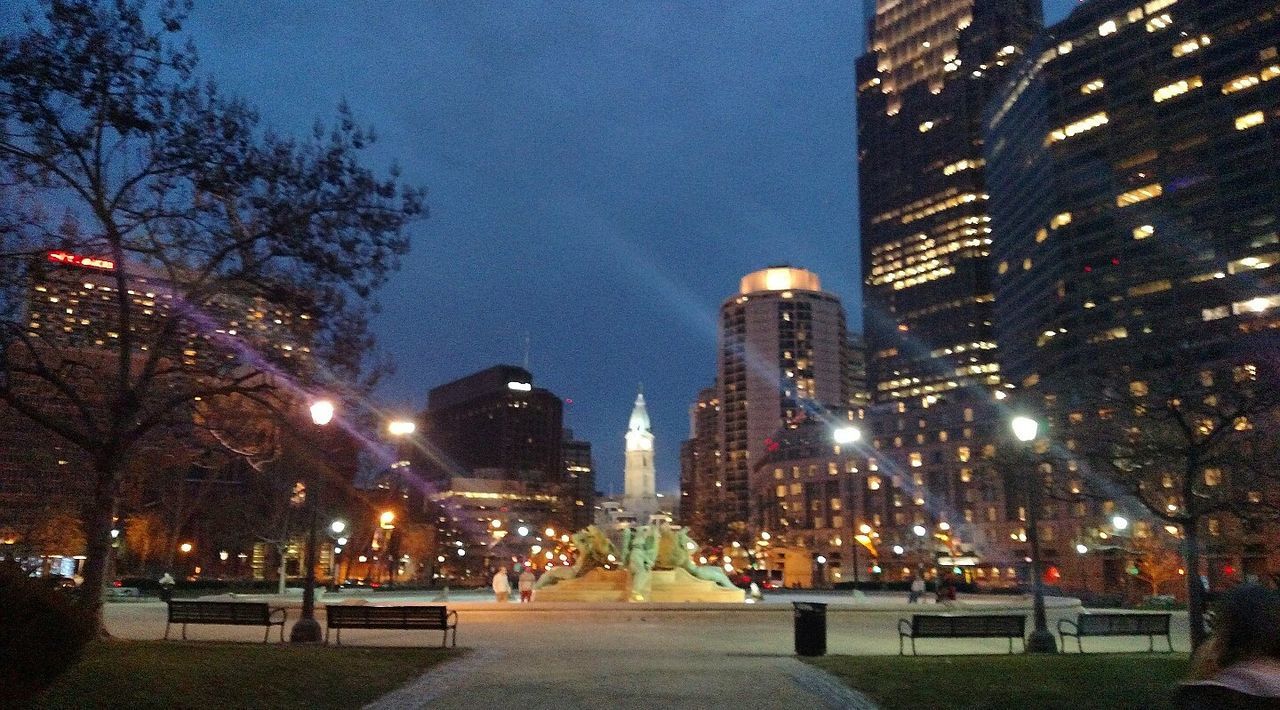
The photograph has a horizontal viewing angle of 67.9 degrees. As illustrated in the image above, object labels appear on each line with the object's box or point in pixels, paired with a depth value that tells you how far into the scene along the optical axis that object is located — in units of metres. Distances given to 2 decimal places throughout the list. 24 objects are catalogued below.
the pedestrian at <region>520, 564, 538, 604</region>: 41.41
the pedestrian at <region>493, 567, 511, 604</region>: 42.12
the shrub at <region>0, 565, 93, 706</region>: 9.17
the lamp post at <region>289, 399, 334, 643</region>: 21.20
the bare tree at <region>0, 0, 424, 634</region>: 18.80
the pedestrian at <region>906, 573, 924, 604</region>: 44.19
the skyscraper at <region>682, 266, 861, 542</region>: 150.38
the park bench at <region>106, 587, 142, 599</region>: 46.06
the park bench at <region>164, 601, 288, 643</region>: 22.22
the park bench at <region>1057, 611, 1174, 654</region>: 22.25
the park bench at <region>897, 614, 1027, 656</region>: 20.72
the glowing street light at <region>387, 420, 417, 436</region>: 44.56
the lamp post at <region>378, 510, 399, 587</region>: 69.44
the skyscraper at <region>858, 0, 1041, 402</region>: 196.75
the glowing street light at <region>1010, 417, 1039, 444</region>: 21.95
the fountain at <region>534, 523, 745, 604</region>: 43.75
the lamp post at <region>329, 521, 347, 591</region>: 52.91
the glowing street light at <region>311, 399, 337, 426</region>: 21.06
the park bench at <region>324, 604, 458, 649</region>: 21.94
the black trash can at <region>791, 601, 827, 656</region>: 19.98
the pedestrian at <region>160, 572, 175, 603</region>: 43.22
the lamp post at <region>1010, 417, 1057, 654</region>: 21.03
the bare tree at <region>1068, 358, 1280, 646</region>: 19.55
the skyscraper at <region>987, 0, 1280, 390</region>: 111.88
